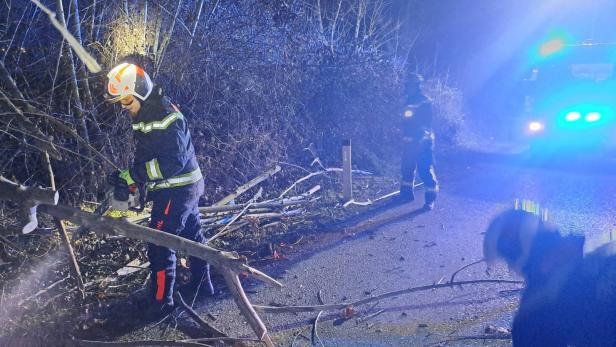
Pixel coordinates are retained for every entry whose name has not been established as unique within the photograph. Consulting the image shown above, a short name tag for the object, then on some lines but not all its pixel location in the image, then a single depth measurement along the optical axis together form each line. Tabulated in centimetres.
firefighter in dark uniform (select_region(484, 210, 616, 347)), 197
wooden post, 748
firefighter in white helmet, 390
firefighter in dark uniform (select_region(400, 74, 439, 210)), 743
